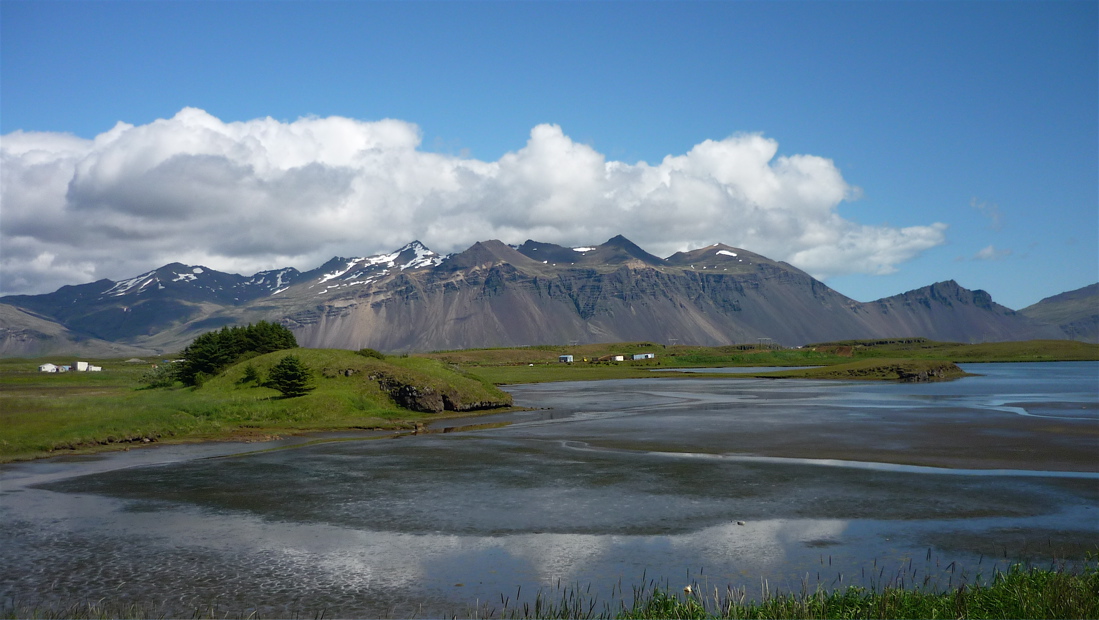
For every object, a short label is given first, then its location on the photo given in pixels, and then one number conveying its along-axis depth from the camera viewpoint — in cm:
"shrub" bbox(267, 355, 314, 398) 5391
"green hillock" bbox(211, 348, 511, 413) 5541
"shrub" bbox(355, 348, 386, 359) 6725
